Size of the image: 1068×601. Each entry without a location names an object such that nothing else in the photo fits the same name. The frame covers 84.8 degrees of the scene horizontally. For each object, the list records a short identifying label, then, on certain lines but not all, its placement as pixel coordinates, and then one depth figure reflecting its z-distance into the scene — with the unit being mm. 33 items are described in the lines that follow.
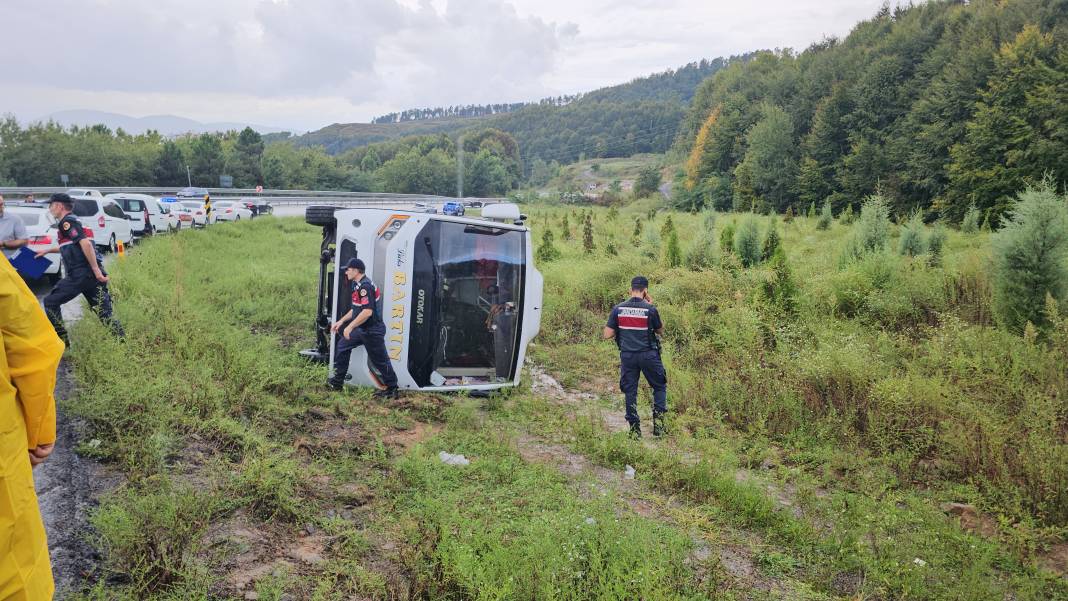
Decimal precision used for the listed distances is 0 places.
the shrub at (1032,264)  8945
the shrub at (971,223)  21947
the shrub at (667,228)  21180
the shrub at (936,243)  13359
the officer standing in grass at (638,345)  6652
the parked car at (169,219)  19122
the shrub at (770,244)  13844
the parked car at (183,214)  21081
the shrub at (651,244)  17378
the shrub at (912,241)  14977
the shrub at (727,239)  15517
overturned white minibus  7035
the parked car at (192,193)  38812
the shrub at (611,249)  17453
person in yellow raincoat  1991
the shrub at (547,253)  18234
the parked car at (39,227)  9420
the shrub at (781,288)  10398
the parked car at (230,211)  27984
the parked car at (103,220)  13750
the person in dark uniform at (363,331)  6762
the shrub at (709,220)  20559
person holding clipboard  6070
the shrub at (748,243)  14641
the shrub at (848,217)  27547
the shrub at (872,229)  14570
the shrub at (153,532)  3236
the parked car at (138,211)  18188
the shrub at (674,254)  15102
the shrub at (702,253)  14605
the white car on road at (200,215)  23403
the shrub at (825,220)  25578
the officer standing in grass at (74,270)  6219
